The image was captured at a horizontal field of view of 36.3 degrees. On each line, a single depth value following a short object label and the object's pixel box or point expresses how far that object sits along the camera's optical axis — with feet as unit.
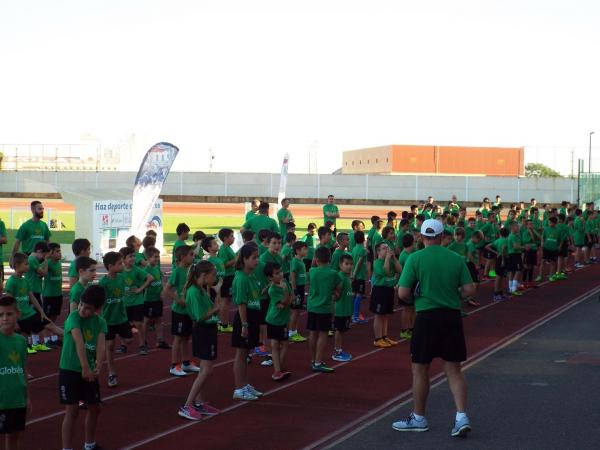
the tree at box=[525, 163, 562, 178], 295.97
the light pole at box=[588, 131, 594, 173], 188.24
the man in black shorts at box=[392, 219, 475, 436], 27.04
